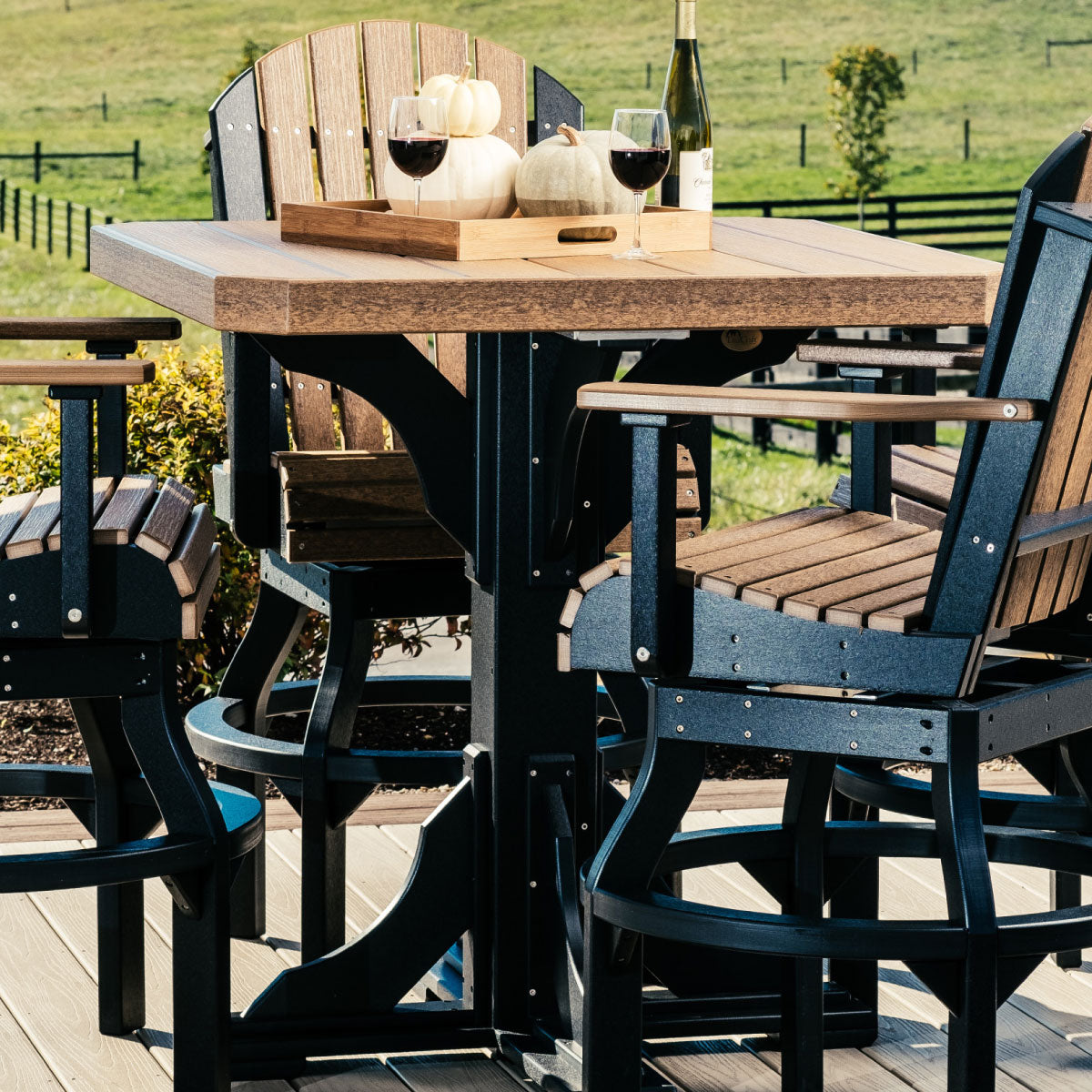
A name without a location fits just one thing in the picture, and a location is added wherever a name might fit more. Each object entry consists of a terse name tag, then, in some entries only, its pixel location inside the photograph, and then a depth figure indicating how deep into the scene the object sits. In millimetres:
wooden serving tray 4238
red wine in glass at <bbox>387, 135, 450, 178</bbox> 4488
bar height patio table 4242
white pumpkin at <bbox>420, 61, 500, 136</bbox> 4723
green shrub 8016
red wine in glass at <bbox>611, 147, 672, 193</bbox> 4336
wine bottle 5121
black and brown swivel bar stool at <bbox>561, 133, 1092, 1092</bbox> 3494
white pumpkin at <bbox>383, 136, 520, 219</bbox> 4668
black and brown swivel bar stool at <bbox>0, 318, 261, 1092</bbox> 4086
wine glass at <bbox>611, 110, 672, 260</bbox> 4340
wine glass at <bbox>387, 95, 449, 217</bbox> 4496
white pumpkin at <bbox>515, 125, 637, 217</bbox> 4613
